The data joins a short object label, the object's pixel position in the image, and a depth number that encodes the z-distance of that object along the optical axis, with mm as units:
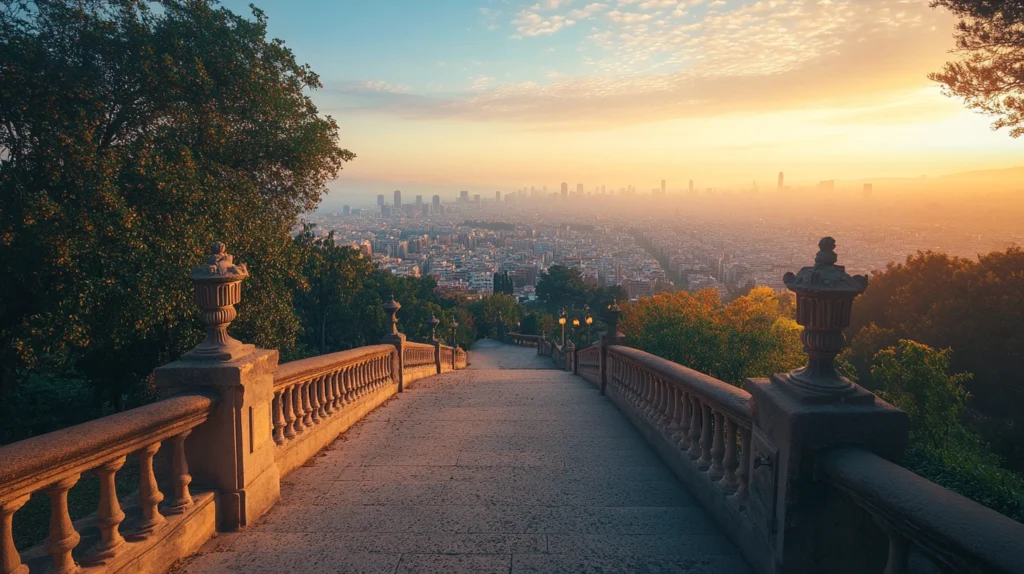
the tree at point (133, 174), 7902
